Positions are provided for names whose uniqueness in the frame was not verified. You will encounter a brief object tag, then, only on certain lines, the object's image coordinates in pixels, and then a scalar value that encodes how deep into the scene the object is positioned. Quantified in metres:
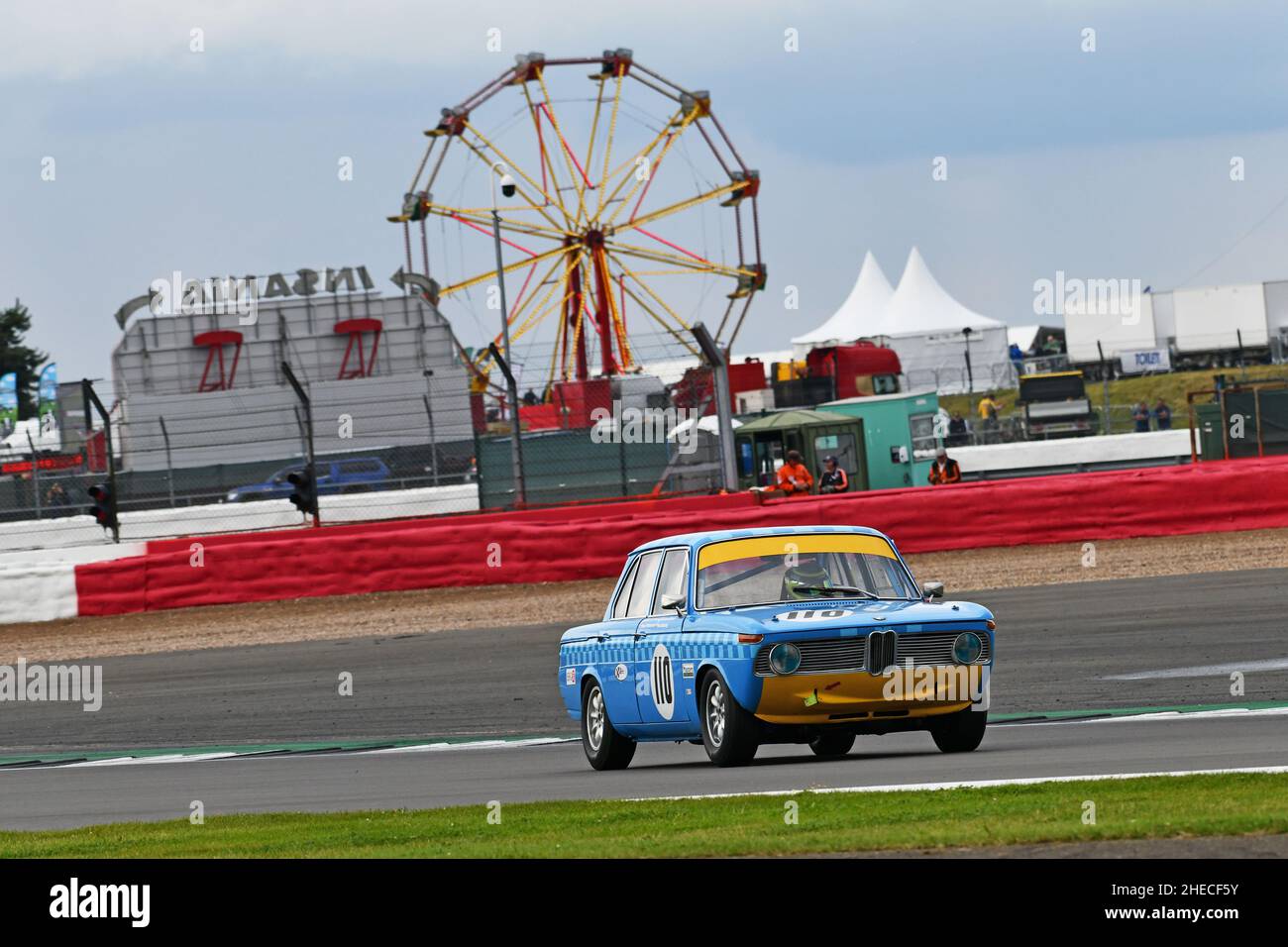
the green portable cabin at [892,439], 35.88
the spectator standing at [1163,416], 44.22
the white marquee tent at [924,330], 62.72
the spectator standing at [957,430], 46.69
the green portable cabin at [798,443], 33.78
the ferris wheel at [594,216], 57.06
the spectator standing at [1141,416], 44.00
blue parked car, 32.19
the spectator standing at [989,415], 47.22
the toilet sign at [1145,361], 59.31
